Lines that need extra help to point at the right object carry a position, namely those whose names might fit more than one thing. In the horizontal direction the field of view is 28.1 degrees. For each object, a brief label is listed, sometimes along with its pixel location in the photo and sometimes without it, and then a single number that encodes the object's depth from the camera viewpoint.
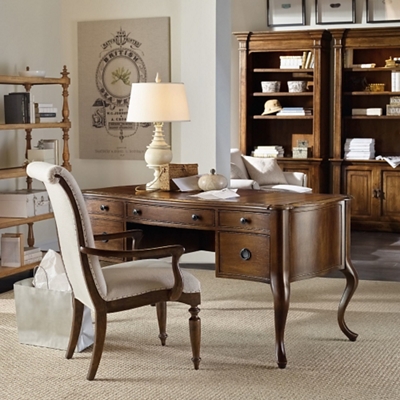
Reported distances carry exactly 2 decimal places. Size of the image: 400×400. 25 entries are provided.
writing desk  3.84
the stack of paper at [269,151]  8.81
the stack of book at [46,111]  6.12
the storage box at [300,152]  8.68
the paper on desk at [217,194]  4.24
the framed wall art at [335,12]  8.54
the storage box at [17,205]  5.68
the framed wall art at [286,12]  8.76
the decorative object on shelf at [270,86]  8.80
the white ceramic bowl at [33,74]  5.86
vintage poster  6.44
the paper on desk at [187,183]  4.58
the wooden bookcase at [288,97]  8.53
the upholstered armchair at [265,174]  7.90
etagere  5.48
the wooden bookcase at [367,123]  8.27
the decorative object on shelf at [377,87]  8.44
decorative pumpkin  4.48
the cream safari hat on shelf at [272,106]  8.84
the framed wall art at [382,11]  8.39
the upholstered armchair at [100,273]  3.52
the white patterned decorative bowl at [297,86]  8.71
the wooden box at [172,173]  4.64
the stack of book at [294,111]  8.70
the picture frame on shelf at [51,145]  6.12
